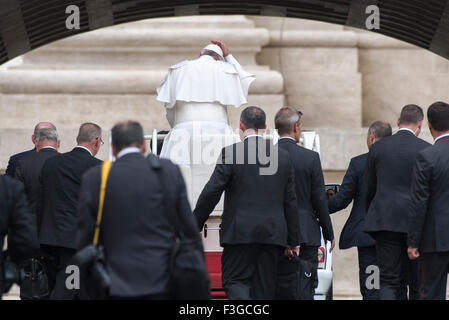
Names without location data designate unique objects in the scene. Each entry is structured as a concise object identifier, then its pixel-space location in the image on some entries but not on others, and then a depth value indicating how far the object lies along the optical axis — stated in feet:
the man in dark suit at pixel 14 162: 70.08
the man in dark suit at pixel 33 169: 65.77
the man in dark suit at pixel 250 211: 56.49
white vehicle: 64.49
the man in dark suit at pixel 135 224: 44.83
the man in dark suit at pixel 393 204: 61.00
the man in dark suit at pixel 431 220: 56.13
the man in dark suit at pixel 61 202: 63.05
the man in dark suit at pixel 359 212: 68.33
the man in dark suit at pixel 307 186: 62.59
